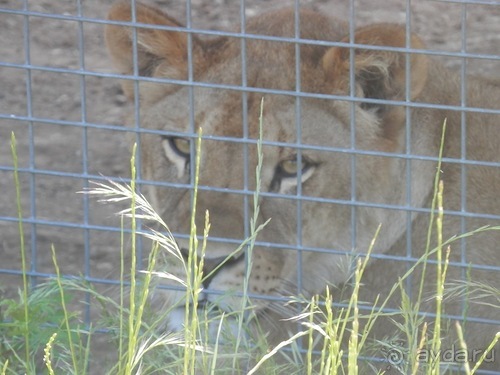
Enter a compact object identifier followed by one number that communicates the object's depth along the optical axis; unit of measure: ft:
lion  24.08
